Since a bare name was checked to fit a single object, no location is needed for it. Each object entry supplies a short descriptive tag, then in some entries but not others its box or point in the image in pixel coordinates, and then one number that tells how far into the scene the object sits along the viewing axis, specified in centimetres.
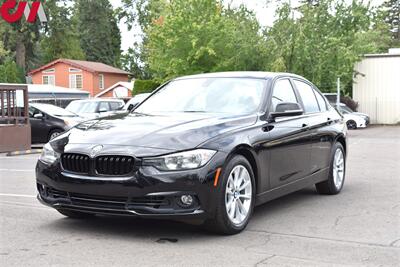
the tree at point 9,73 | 5125
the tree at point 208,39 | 3284
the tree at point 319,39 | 3138
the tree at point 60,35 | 6102
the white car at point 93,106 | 2272
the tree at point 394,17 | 8228
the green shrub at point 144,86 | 4466
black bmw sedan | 527
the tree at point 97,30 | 8669
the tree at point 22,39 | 5788
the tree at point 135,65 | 7412
